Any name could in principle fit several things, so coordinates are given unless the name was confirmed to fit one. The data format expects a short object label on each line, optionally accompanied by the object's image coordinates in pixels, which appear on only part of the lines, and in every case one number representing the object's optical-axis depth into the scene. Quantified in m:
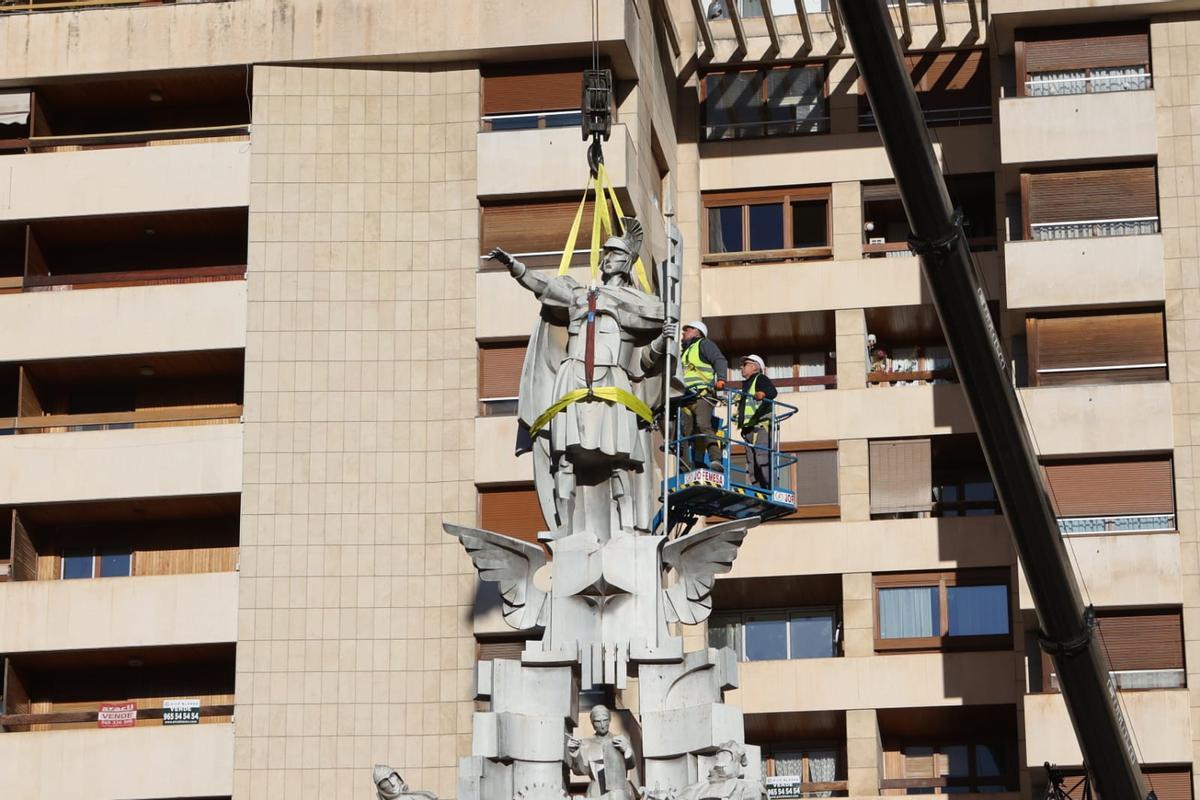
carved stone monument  28.06
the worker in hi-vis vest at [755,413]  37.53
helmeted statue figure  28.88
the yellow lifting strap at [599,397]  28.86
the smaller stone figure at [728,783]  27.25
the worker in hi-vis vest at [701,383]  34.97
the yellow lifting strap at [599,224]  30.34
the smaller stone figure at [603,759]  28.05
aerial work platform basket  36.38
